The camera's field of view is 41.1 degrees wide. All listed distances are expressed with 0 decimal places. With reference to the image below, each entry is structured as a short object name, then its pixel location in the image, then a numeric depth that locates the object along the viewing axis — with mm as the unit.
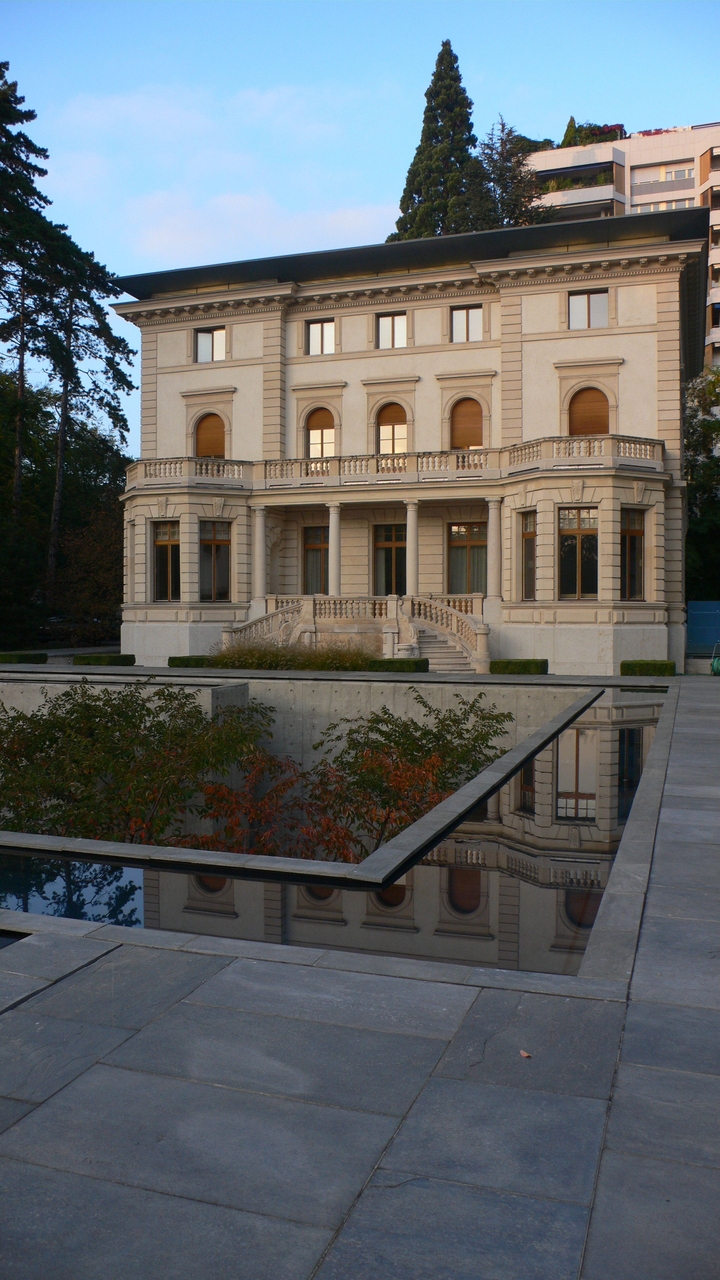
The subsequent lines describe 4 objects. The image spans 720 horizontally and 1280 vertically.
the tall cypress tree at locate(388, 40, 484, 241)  61719
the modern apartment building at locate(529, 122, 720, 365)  96250
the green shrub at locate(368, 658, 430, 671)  29844
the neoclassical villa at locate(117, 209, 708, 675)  32156
